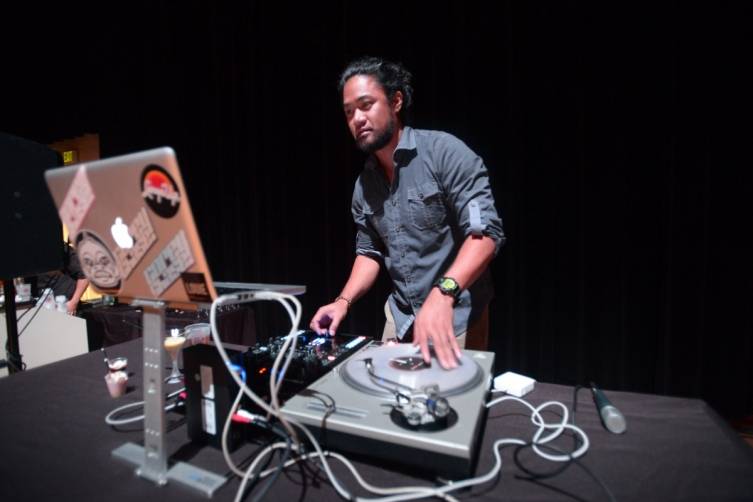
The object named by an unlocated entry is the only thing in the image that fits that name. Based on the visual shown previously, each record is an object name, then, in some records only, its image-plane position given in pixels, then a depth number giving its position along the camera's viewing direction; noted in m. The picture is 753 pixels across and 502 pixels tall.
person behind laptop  1.36
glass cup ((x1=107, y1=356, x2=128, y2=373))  0.91
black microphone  0.66
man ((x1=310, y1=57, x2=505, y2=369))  1.23
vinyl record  0.61
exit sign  5.16
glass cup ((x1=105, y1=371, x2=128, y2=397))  0.85
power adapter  0.80
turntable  0.50
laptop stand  0.55
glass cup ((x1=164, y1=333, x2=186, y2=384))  0.95
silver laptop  0.48
